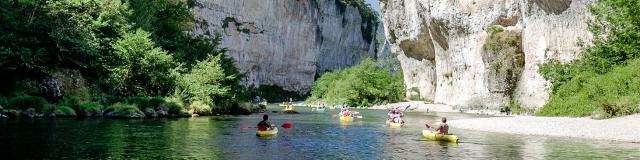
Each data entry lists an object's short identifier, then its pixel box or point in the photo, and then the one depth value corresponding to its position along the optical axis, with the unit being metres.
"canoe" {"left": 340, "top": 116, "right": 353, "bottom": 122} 40.34
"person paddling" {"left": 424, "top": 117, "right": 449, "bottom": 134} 24.44
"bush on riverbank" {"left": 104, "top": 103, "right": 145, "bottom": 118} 35.34
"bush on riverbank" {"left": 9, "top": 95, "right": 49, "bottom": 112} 32.28
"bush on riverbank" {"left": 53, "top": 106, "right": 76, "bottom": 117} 33.03
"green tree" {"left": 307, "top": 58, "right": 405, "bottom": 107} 82.19
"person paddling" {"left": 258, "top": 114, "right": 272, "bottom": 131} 25.73
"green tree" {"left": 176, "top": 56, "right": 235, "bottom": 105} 43.91
